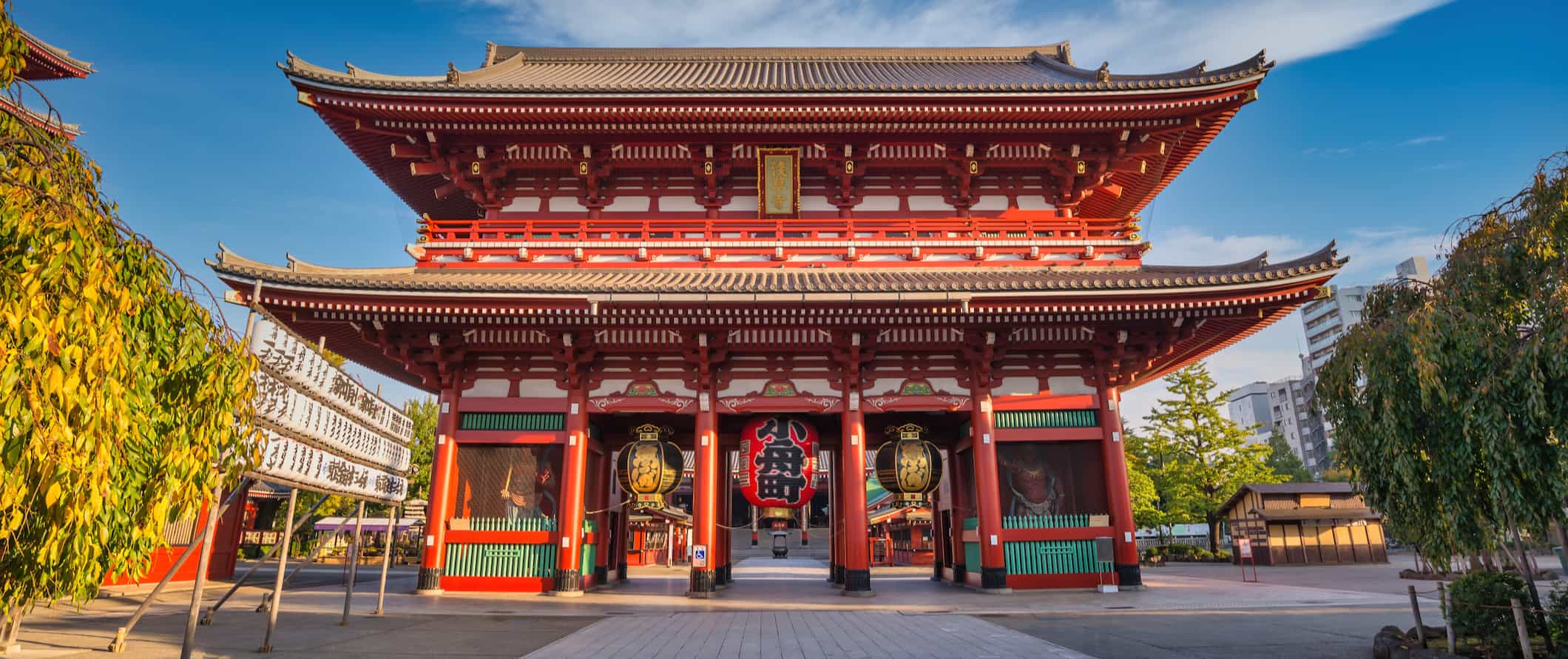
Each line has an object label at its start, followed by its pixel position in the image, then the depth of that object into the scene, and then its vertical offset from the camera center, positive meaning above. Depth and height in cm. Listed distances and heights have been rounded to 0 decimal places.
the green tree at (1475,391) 643 +101
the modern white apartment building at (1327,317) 8325 +2150
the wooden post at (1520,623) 686 -112
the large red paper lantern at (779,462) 1542 +90
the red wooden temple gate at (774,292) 1403 +383
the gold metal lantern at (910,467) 1556 +78
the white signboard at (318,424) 735 +97
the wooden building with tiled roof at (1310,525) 2808 -86
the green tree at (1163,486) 3475 +81
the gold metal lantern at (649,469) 1550 +76
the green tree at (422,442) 3778 +347
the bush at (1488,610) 732 -109
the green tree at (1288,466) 5628 +279
